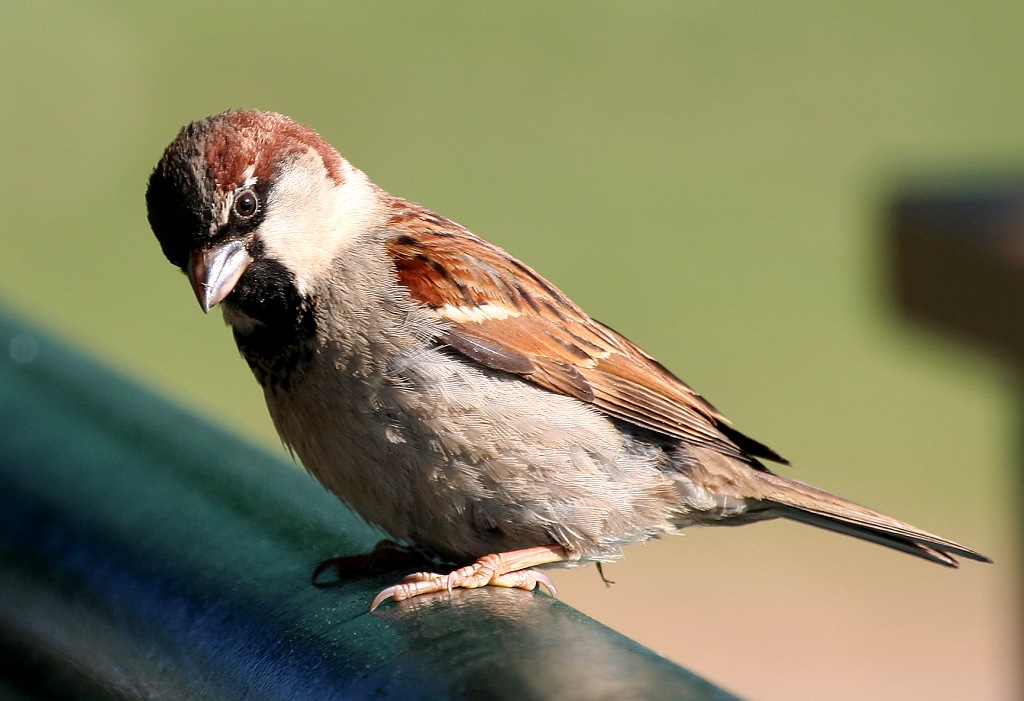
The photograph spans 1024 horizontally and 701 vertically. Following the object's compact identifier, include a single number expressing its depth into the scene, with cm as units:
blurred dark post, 537
